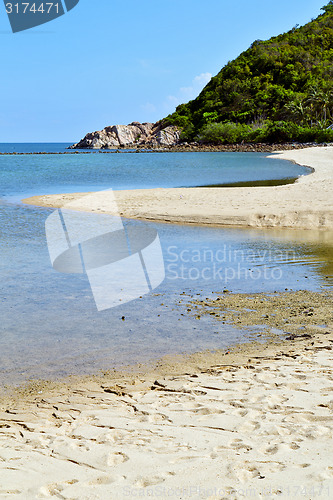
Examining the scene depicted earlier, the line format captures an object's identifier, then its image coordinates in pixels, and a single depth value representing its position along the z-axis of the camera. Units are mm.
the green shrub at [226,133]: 103500
